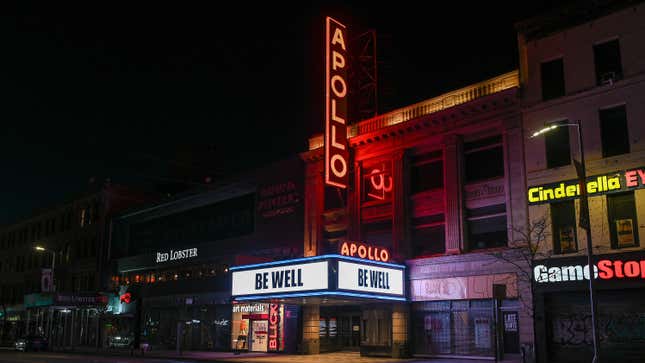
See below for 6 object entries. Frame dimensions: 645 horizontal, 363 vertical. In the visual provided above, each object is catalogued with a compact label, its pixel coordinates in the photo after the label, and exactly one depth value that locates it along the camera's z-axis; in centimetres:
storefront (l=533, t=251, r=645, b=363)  2494
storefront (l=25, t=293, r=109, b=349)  5519
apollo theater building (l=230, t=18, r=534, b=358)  2966
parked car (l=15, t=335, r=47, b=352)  5072
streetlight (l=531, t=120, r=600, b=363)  1988
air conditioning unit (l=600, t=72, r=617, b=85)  2708
